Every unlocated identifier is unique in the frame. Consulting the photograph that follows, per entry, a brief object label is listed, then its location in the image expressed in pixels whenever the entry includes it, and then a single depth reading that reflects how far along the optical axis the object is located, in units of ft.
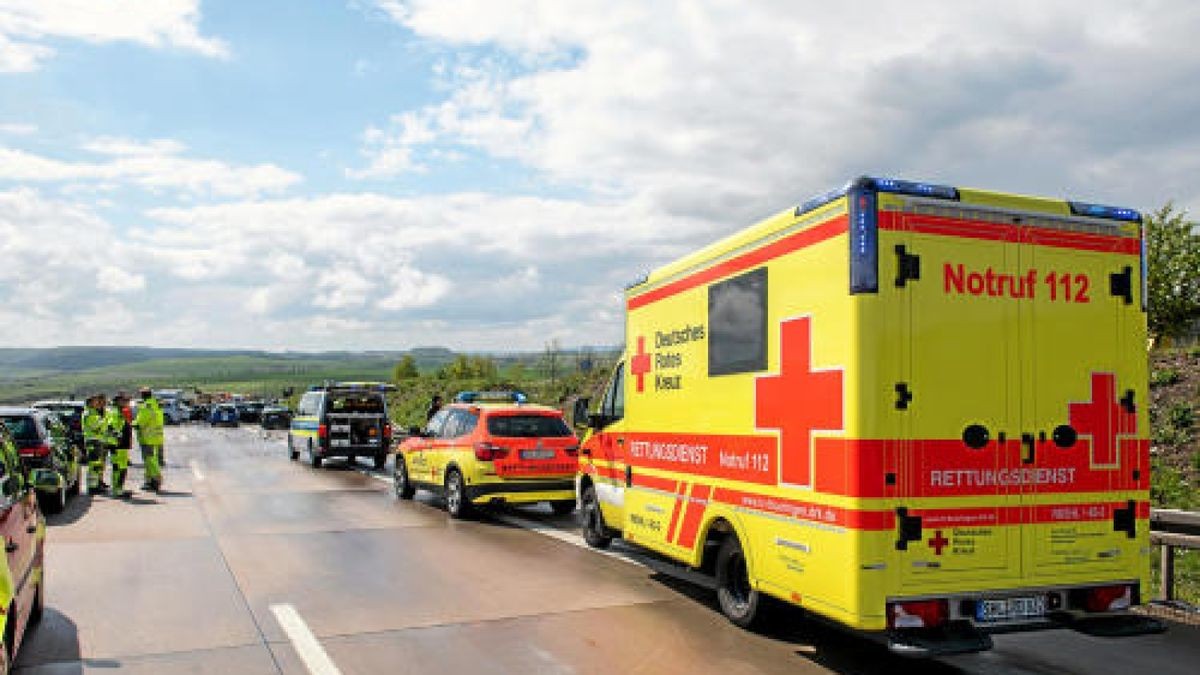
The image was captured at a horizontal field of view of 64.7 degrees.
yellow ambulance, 18.94
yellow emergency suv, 43.16
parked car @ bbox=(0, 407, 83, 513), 44.37
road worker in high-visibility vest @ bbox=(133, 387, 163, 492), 55.47
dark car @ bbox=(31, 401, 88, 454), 80.64
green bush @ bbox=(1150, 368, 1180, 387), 53.92
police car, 73.46
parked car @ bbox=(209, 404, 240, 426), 173.68
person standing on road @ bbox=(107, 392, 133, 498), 53.26
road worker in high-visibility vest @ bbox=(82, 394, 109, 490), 54.13
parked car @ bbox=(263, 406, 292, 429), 139.03
